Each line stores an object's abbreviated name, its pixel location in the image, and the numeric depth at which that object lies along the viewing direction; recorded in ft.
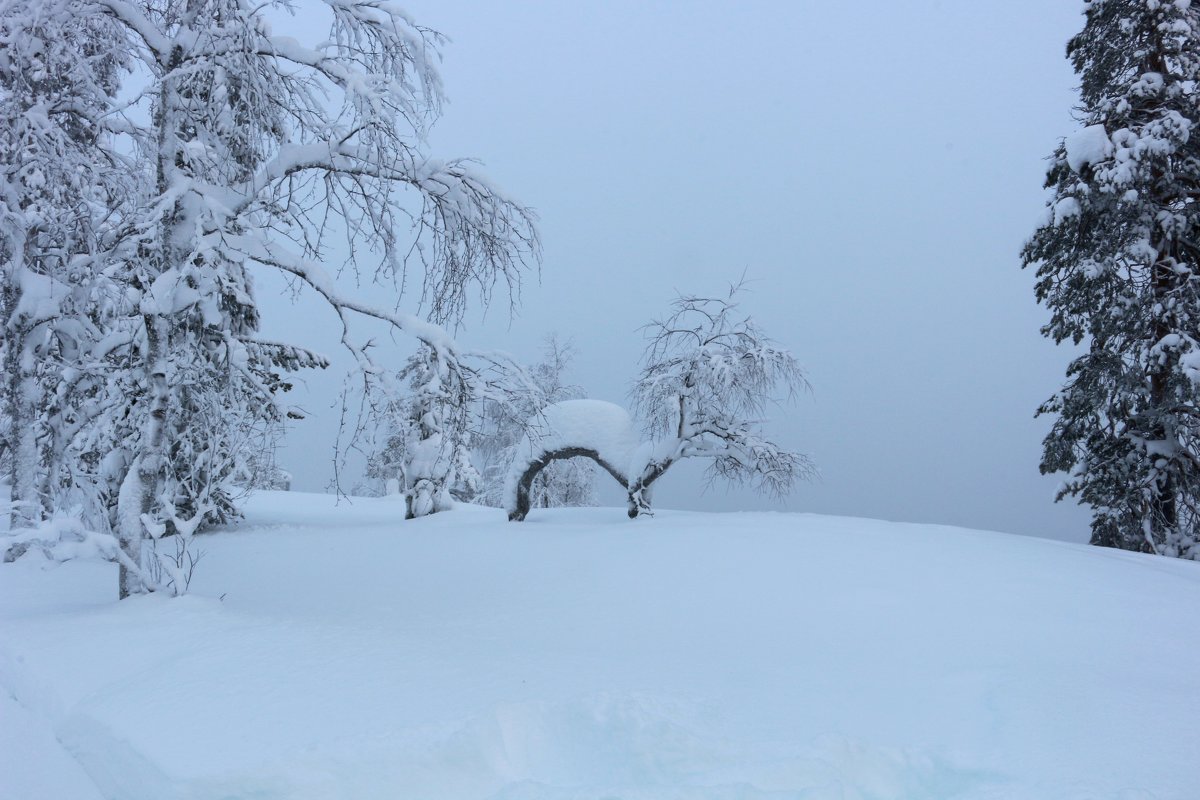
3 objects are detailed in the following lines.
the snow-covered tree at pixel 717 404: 41.70
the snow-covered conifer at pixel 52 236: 29.58
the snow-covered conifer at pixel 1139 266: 36.65
